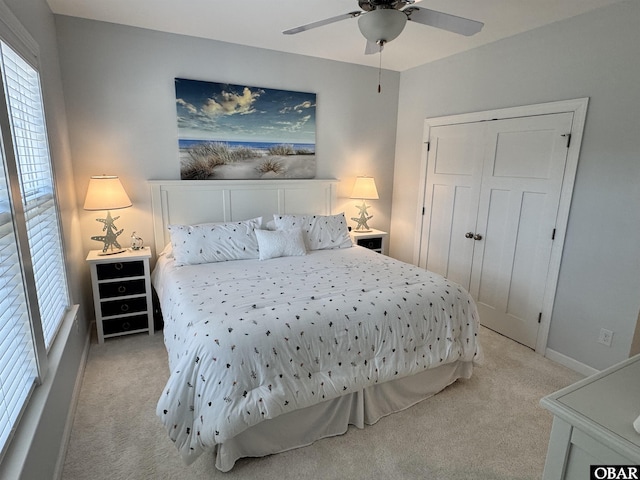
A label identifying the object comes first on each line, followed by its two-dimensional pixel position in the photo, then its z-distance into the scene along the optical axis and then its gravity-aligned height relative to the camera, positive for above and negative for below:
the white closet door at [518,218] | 2.84 -0.45
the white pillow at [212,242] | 2.98 -0.71
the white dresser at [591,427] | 0.87 -0.66
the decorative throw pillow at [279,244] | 3.17 -0.74
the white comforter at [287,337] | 1.70 -0.96
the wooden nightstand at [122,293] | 2.95 -1.14
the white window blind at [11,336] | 1.21 -0.68
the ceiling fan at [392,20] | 1.68 +0.72
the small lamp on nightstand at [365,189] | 4.06 -0.29
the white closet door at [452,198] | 3.46 -0.34
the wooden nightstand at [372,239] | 4.04 -0.88
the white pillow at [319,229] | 3.52 -0.67
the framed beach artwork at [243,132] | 3.35 +0.30
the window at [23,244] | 1.29 -0.40
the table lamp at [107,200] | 2.88 -0.34
